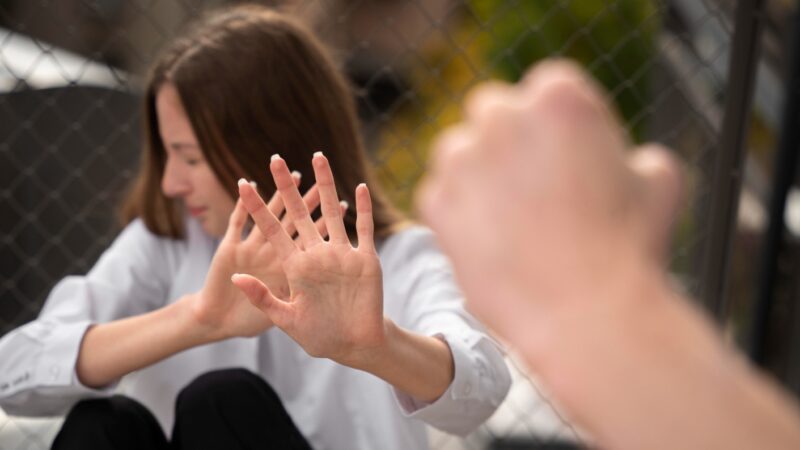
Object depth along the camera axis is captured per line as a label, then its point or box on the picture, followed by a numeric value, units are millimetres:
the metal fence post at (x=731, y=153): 2219
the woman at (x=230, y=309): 1790
